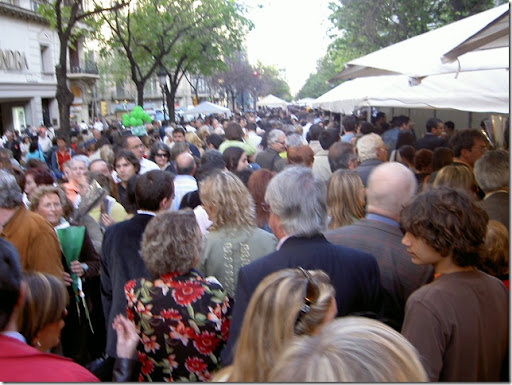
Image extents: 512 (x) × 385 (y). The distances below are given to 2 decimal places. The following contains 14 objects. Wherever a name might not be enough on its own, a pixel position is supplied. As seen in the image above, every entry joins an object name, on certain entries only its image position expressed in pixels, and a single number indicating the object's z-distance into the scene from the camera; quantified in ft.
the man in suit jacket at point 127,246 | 12.10
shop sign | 93.86
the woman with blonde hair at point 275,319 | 5.63
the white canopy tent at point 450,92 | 21.11
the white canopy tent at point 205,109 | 88.00
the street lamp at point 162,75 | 67.67
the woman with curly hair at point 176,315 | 8.75
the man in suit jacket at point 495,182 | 13.38
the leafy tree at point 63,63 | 41.45
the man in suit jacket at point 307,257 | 8.73
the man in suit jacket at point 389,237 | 10.10
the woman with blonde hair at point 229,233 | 11.51
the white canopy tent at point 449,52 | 12.94
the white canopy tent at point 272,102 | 152.15
